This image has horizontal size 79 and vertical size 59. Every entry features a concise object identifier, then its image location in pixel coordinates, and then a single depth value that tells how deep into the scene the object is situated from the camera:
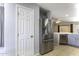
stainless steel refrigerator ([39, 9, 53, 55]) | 1.49
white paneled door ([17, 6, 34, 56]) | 1.44
